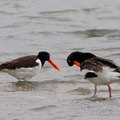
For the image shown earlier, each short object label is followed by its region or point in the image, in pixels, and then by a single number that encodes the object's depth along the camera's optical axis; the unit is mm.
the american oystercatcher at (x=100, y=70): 16906
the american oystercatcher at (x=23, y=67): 20687
